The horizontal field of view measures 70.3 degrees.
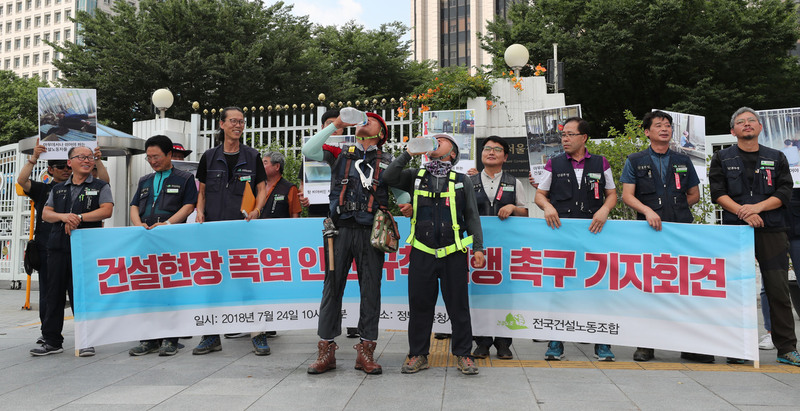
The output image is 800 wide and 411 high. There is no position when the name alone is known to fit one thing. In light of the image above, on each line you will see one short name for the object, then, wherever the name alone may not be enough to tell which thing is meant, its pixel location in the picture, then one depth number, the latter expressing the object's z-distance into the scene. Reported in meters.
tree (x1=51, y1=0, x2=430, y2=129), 22.86
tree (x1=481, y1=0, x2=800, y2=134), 22.91
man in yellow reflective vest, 4.20
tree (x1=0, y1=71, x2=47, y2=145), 33.86
